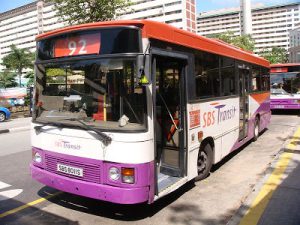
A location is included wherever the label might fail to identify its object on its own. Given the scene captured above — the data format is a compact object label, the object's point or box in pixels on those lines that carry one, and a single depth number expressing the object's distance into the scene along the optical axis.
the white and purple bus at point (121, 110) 4.72
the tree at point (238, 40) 49.28
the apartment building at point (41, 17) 127.69
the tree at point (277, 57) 79.67
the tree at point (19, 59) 71.56
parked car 20.99
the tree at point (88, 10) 19.53
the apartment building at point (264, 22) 170.12
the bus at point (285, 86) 18.31
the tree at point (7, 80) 47.79
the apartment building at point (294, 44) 117.28
